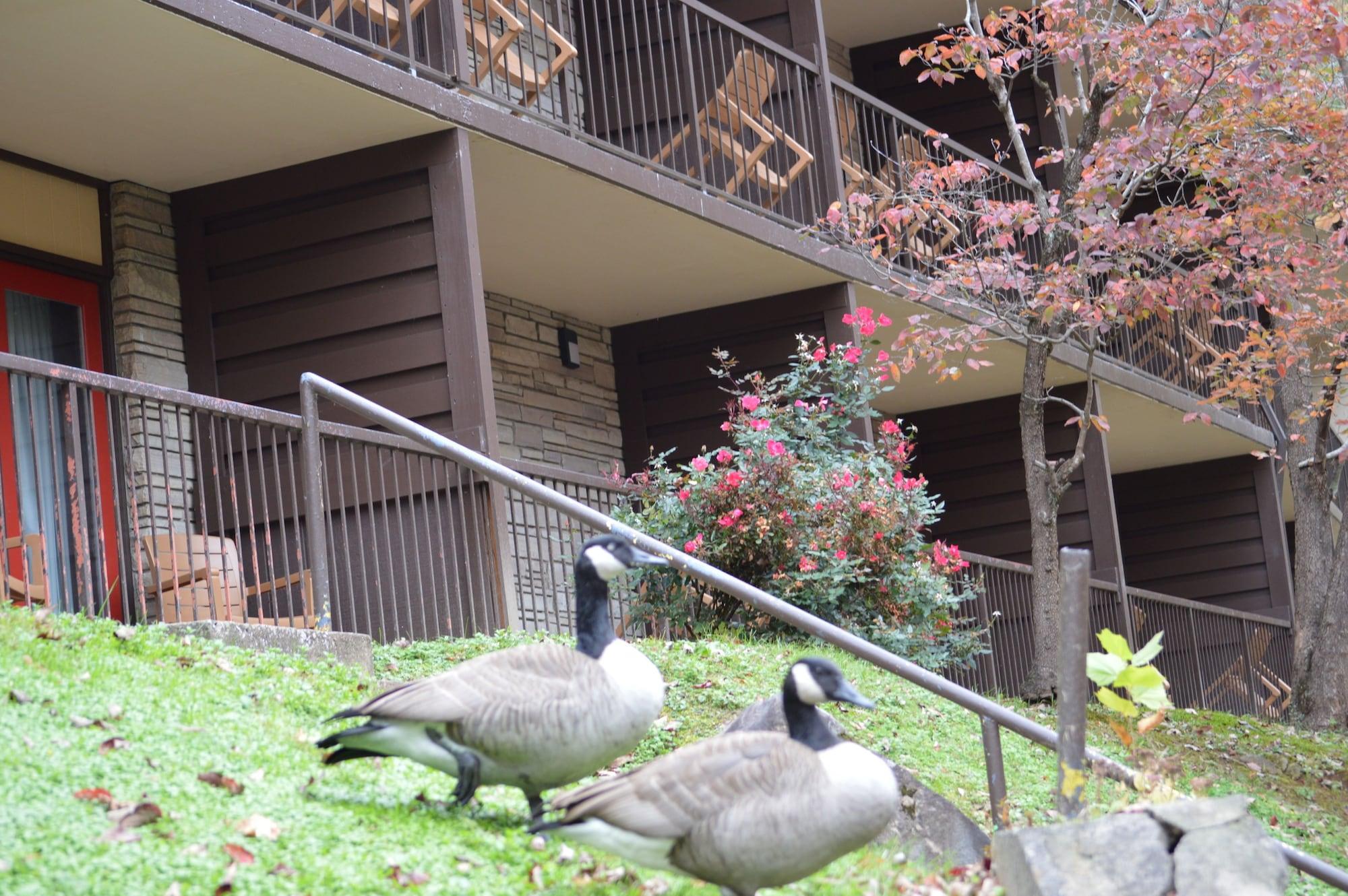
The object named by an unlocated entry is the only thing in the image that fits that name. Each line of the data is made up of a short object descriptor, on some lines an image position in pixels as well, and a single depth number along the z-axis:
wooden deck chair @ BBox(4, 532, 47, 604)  6.67
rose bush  9.62
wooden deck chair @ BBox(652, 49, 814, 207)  12.16
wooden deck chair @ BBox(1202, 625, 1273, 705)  17.53
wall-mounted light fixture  13.05
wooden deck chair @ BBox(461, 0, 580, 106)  10.22
